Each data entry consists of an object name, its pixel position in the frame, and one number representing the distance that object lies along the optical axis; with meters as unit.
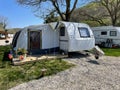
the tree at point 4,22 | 33.36
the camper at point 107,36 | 8.94
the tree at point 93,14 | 13.48
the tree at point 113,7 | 12.45
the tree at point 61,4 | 8.98
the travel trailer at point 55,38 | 5.64
